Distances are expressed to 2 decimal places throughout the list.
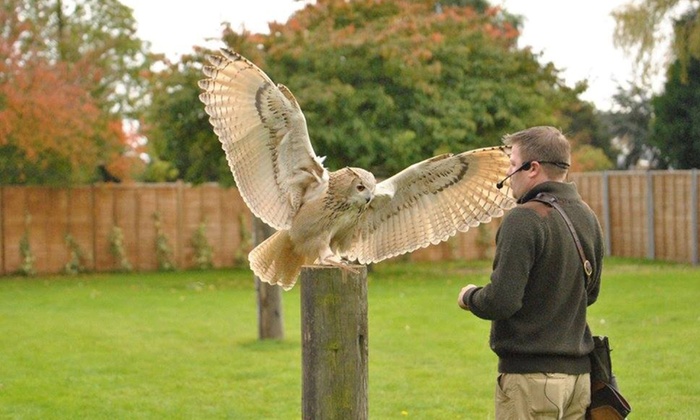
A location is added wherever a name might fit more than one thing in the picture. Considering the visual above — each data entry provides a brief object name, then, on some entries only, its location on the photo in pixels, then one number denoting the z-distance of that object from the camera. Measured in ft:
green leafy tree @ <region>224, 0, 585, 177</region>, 61.72
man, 13.00
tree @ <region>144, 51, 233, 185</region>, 61.62
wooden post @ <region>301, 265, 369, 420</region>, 13.82
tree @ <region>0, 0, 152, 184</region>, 67.21
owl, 17.62
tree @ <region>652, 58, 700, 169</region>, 93.15
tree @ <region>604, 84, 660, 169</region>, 141.38
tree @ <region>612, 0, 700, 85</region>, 80.43
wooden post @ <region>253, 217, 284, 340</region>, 37.88
